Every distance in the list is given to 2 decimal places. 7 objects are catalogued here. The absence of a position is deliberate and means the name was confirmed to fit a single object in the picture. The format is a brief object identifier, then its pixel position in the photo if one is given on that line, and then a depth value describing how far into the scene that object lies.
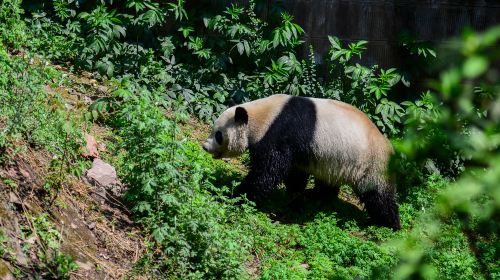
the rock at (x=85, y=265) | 10.78
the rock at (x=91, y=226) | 12.11
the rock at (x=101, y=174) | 13.65
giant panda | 16.73
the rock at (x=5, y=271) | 9.17
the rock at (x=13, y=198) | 10.74
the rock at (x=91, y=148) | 14.03
